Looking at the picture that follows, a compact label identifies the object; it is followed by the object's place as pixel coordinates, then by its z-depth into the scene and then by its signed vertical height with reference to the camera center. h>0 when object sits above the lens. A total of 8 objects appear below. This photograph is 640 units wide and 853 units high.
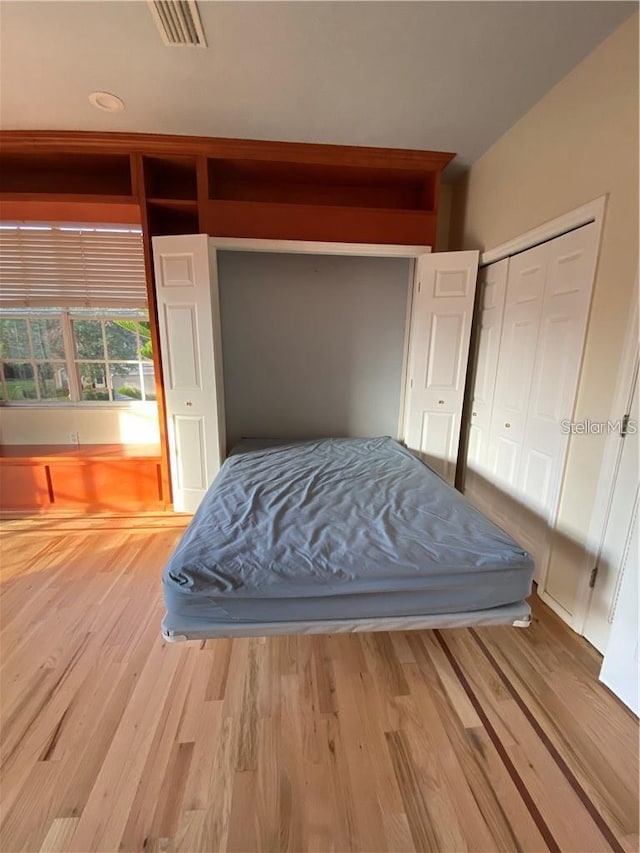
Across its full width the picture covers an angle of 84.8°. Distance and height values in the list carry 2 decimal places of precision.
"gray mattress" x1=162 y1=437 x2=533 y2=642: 1.27 -0.78
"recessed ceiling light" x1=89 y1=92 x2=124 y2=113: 1.99 +1.43
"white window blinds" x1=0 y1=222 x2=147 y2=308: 2.85 +0.71
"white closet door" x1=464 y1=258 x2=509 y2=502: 2.47 -0.12
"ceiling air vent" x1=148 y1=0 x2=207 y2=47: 1.48 +1.44
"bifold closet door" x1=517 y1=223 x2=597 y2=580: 1.75 -0.10
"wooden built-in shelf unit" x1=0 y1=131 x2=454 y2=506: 2.40 +1.29
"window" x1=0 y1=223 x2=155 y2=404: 2.88 +0.33
